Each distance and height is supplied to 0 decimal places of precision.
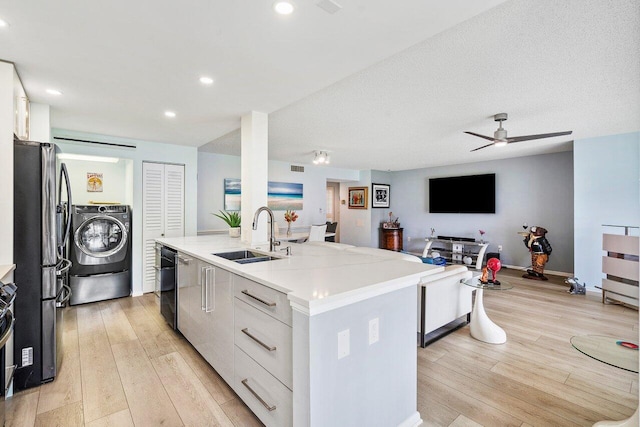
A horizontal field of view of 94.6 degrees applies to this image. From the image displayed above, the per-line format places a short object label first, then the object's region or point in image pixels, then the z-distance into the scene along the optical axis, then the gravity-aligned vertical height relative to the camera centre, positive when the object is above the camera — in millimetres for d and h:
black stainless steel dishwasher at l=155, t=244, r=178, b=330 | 2930 -730
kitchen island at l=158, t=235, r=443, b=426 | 1304 -651
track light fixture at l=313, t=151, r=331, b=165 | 5625 +1062
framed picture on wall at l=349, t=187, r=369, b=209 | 8445 +436
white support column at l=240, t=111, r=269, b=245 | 3199 +434
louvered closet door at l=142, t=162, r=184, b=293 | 4426 +84
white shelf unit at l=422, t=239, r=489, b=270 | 6580 -889
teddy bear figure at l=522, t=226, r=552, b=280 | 5348 -706
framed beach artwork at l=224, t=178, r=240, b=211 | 5945 +371
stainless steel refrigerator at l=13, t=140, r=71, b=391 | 2072 -351
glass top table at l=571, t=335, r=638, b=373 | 1534 -784
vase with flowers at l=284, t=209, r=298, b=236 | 6477 -99
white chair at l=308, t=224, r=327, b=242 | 6184 -442
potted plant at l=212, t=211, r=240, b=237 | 3727 -176
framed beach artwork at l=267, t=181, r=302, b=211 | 6734 +381
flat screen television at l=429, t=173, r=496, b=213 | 6652 +426
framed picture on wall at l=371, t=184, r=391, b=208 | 8383 +486
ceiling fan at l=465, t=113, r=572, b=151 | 3354 +887
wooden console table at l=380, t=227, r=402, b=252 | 8047 -728
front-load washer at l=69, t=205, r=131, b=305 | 3803 -532
